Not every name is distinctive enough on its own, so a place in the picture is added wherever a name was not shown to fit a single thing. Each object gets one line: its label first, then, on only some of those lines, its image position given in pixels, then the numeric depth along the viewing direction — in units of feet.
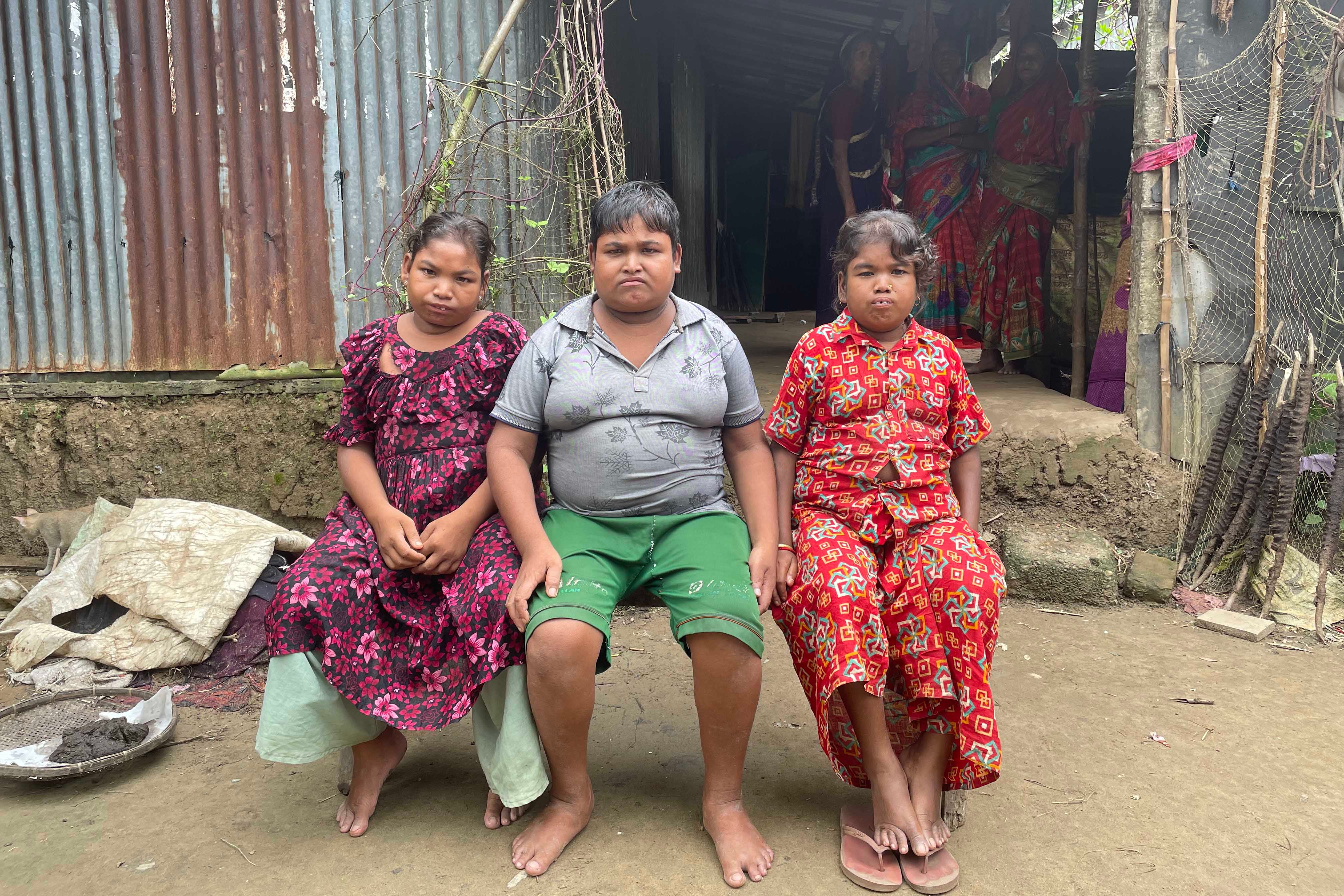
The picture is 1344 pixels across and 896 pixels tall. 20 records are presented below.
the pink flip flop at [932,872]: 6.13
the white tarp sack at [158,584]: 10.21
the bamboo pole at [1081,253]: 15.97
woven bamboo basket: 7.84
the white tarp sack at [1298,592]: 11.32
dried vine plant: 11.62
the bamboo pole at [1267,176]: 11.93
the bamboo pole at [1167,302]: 12.12
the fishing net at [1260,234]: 12.05
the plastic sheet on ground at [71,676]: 9.91
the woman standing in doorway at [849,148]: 18.58
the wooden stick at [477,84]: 10.86
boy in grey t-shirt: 6.42
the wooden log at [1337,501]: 11.27
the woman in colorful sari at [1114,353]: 14.23
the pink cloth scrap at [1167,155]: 12.12
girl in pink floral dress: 6.59
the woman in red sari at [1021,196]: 16.46
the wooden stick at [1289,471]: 11.23
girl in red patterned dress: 6.41
